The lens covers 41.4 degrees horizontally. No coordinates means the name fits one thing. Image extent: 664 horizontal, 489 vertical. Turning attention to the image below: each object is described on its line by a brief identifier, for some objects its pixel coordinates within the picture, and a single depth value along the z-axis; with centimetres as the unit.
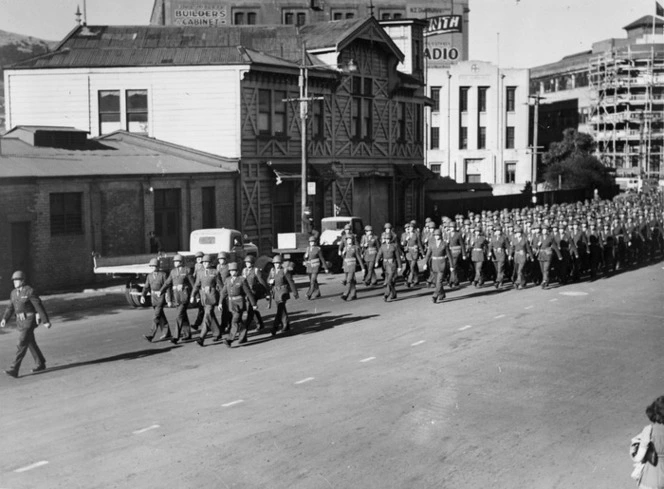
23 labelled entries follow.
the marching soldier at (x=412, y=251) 2610
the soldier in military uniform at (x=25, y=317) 1468
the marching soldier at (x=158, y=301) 1767
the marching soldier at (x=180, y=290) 1756
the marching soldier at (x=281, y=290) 1847
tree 6900
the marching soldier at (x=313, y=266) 2406
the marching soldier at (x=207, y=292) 1734
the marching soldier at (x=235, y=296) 1700
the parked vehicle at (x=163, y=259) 2253
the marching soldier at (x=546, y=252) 2564
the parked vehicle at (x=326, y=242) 3008
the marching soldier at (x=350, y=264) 2366
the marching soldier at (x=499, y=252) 2572
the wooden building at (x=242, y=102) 3656
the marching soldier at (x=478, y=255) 2586
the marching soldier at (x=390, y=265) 2312
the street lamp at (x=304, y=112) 3203
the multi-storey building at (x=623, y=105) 9006
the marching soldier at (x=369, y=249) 2555
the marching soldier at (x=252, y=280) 1750
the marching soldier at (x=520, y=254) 2548
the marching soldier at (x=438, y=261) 2267
